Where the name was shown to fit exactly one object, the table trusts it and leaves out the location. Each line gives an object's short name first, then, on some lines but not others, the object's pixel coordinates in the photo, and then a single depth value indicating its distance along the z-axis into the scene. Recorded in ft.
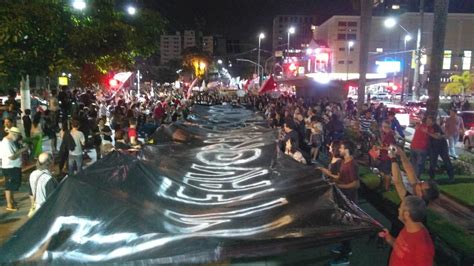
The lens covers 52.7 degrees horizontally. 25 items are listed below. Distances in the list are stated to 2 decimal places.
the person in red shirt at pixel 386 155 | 33.32
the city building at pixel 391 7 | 247.38
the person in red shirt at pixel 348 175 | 23.04
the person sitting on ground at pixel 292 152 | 30.41
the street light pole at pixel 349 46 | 224.74
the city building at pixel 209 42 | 417.28
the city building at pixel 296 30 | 431.84
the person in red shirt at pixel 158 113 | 64.58
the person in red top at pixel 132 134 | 43.14
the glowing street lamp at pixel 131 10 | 44.75
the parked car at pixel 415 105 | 106.73
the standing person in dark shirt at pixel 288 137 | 35.37
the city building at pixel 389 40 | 225.56
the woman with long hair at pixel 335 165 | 24.88
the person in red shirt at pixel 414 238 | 13.14
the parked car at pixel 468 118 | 71.95
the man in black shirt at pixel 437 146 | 36.55
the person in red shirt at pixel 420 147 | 37.06
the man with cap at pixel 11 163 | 28.76
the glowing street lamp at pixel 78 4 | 36.59
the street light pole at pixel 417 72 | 104.19
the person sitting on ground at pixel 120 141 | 37.70
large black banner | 14.71
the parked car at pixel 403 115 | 83.70
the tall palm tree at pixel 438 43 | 43.60
